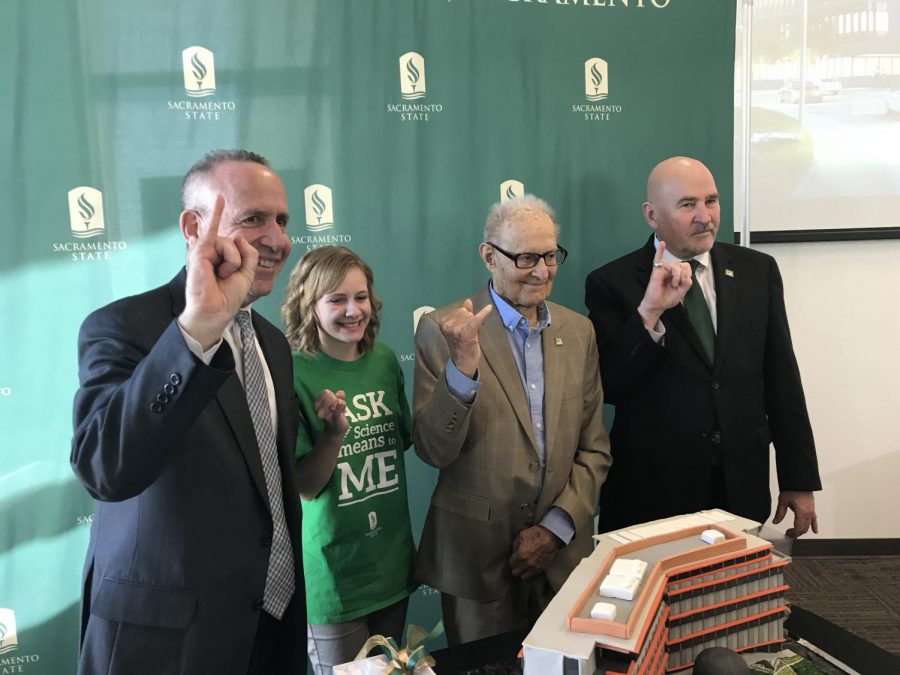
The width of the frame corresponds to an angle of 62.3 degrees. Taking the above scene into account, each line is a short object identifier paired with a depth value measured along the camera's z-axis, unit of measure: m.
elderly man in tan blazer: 2.10
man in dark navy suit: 1.14
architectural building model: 1.02
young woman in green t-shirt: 2.06
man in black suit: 2.38
